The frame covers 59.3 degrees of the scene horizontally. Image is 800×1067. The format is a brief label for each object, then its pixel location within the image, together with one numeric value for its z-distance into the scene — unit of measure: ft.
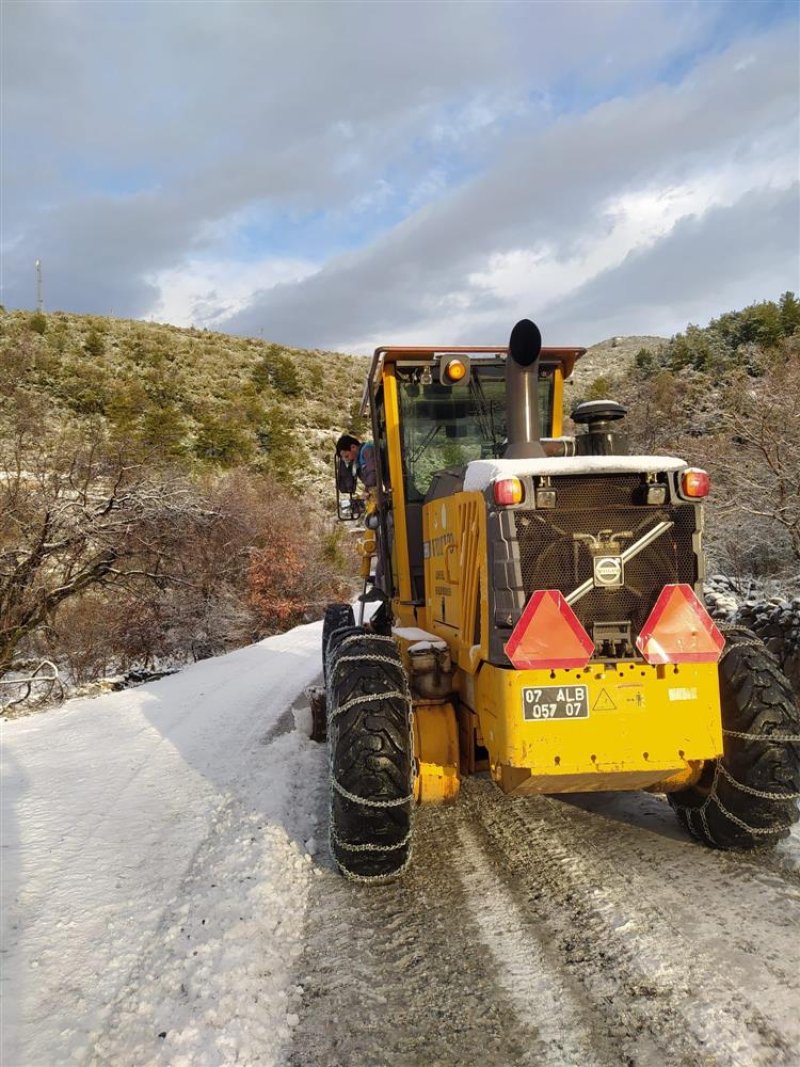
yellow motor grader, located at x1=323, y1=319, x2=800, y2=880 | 11.05
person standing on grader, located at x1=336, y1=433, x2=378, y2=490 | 20.33
